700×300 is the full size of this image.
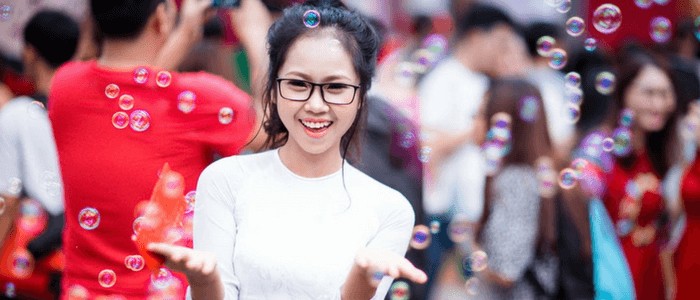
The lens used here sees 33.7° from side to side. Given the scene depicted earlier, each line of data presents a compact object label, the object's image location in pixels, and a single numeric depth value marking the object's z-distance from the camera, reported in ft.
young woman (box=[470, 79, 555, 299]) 13.70
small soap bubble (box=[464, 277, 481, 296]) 14.16
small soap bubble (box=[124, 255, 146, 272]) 9.30
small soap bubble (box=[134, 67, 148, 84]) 9.35
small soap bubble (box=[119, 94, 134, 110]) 9.24
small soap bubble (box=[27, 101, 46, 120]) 12.23
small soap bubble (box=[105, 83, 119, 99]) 9.35
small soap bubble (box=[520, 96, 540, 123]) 13.78
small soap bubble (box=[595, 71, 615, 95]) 15.34
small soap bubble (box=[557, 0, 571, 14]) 13.25
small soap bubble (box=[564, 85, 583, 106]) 15.73
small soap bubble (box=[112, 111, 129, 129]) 9.22
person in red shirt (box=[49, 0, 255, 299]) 9.33
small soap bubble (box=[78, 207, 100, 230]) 9.39
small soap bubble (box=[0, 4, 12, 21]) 12.70
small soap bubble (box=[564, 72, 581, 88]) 14.83
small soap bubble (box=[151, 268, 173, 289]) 9.04
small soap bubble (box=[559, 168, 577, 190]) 13.43
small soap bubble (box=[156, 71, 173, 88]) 9.32
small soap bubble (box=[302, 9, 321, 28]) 8.02
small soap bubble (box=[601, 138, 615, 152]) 14.97
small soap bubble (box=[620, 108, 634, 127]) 15.78
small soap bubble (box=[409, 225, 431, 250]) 10.21
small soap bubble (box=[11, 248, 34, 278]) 12.77
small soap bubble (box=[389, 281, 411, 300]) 10.67
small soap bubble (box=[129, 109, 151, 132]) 9.21
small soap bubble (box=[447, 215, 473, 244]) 13.08
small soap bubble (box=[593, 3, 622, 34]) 14.32
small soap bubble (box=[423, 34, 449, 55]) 15.81
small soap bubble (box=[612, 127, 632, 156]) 15.44
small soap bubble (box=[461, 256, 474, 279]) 12.60
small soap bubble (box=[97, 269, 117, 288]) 9.43
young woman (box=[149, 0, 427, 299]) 7.65
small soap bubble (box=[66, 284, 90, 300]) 9.52
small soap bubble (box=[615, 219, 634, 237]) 15.15
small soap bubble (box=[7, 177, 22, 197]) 12.13
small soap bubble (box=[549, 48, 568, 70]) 14.32
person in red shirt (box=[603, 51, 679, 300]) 15.42
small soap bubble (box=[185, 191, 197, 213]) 9.00
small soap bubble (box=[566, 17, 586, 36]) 13.85
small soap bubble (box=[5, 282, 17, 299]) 13.30
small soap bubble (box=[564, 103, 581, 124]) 14.71
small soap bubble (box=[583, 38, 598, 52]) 13.88
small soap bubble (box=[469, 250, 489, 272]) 12.14
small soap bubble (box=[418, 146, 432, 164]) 12.13
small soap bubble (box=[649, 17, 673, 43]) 15.28
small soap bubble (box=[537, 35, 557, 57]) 14.85
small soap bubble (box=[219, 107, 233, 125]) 9.28
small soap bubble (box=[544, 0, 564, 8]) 13.40
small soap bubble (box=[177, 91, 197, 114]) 9.25
